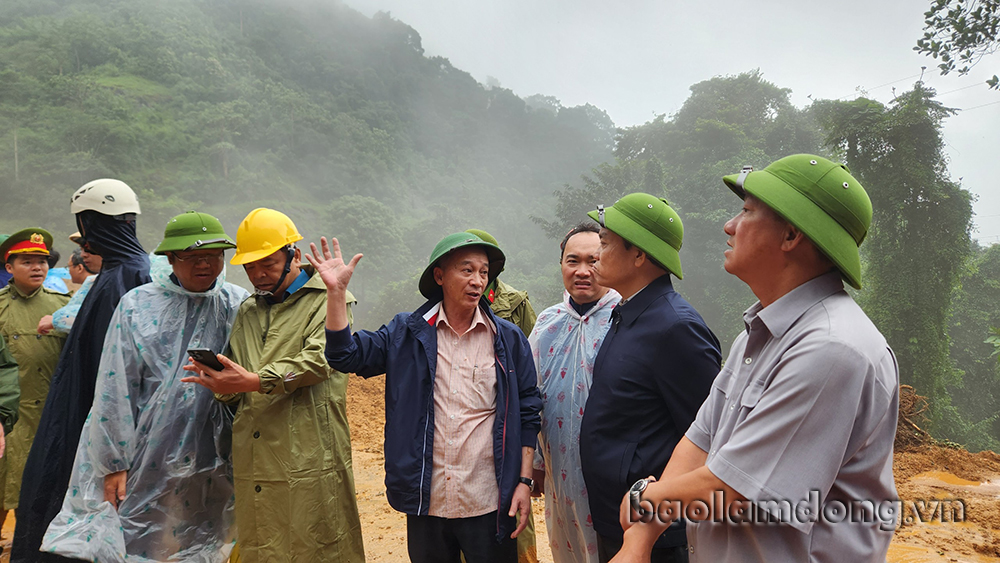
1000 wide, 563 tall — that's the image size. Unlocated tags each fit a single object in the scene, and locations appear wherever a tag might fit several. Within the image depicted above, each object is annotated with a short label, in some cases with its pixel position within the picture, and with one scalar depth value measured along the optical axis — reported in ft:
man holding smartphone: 8.18
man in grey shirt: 3.73
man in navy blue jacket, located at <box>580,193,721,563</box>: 6.37
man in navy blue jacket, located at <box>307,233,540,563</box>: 7.29
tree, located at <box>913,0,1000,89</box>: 26.45
